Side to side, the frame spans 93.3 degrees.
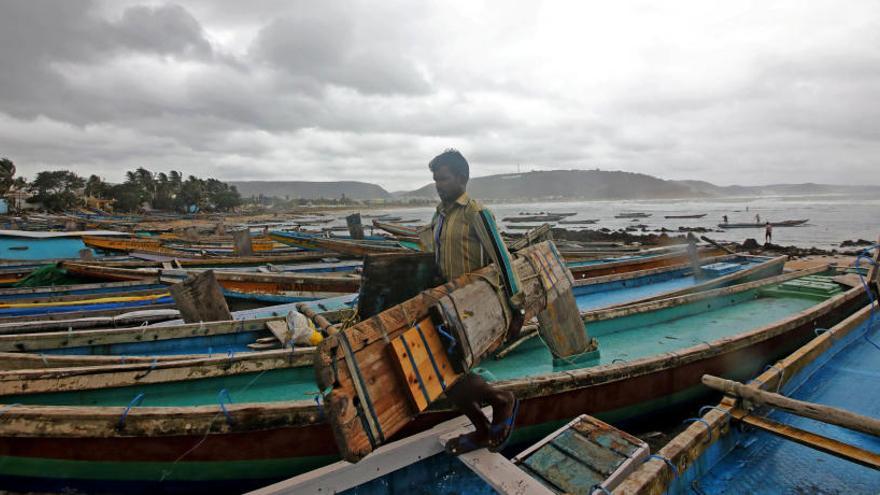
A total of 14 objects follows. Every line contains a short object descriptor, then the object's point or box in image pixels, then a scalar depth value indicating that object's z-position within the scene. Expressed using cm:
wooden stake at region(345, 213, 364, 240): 2033
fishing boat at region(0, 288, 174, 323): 812
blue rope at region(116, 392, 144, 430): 296
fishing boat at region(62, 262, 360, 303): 1003
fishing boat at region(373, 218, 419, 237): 2224
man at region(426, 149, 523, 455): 279
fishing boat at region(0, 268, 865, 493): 302
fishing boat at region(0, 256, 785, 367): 511
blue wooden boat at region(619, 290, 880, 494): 310
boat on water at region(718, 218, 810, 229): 4294
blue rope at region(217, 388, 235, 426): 308
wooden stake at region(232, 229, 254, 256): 1659
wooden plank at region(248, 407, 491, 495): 286
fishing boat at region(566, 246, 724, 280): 1234
